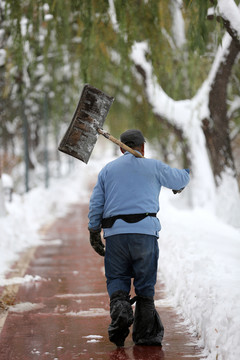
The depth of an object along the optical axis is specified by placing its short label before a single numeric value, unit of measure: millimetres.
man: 11484
